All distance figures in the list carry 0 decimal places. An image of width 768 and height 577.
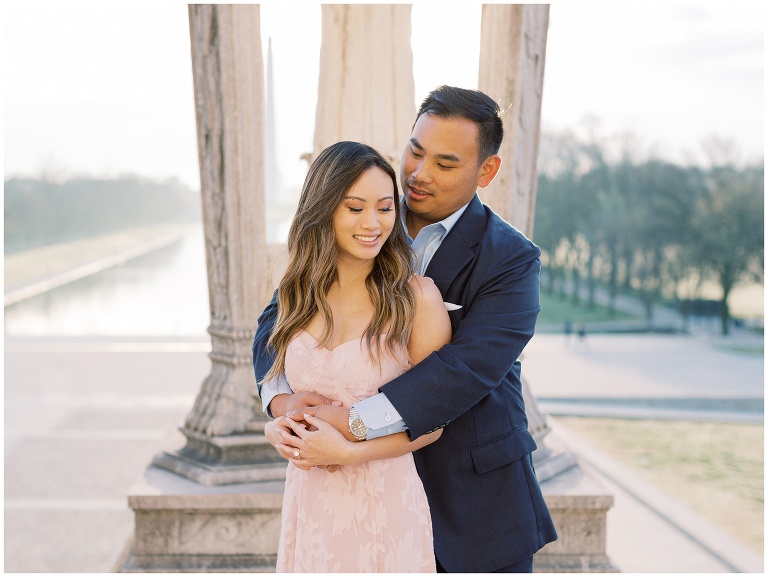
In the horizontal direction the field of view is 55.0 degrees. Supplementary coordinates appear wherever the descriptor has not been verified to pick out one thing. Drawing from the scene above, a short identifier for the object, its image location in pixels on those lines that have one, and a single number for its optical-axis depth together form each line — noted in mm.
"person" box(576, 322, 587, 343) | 18231
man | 1664
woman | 1679
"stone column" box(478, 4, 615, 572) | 3355
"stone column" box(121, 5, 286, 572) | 3396
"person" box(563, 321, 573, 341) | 19406
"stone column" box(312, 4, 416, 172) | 3395
